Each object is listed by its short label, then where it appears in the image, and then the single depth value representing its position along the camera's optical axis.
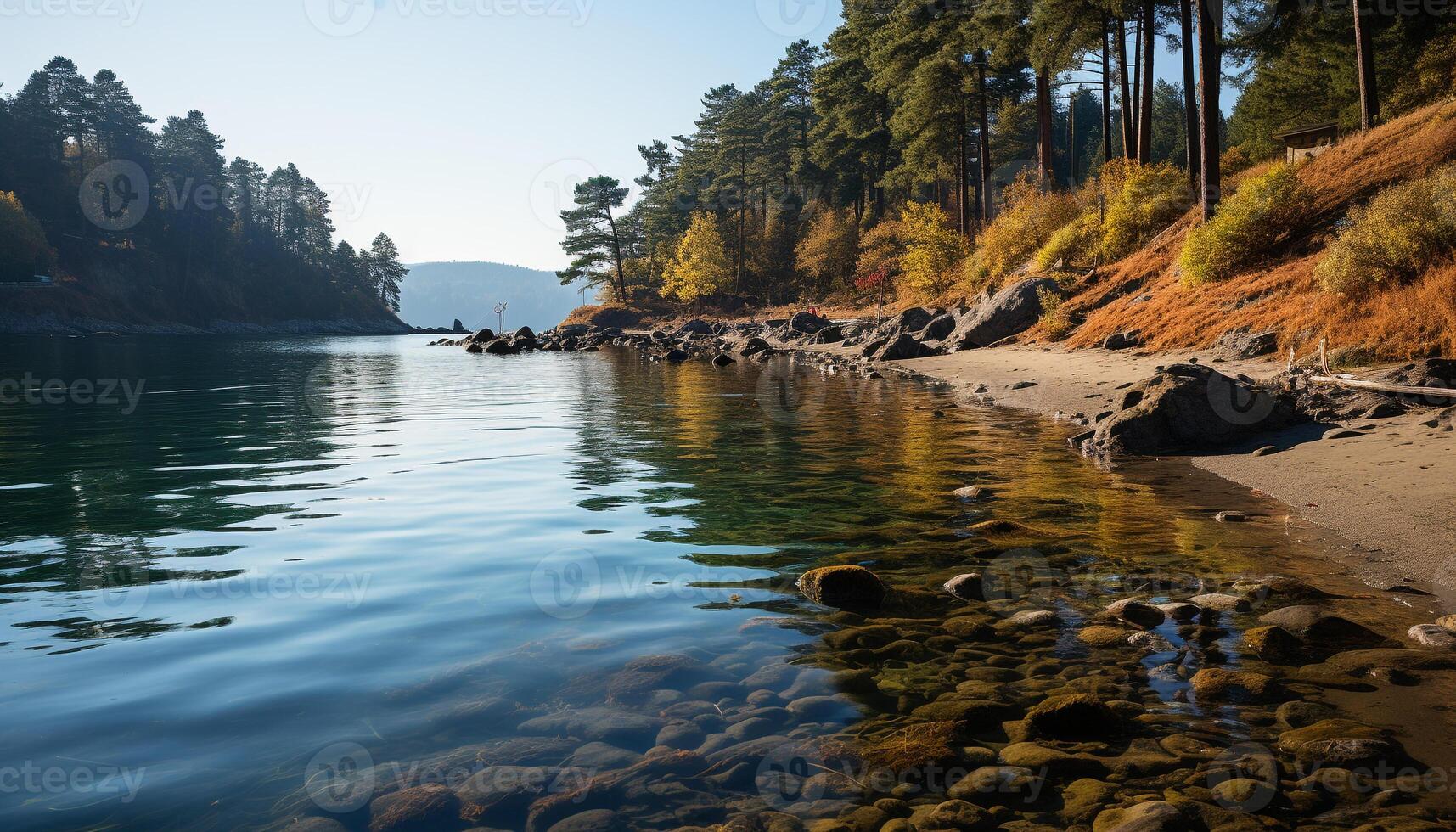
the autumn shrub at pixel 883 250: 63.34
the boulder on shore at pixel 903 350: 34.50
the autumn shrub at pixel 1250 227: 22.88
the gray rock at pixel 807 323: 54.28
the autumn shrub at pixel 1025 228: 38.47
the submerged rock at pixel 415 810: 3.80
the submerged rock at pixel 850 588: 6.72
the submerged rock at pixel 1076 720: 4.50
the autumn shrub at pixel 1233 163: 40.31
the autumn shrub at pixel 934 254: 47.94
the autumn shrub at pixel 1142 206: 31.05
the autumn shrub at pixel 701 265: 79.81
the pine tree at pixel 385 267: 156.38
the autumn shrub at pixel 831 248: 72.25
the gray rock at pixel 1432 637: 5.25
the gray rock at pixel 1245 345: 17.48
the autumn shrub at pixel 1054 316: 28.17
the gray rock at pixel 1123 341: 23.20
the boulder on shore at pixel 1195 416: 12.52
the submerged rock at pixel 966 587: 6.81
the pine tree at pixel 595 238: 92.75
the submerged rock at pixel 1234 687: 4.82
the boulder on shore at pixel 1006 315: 31.56
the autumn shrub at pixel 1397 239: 15.12
